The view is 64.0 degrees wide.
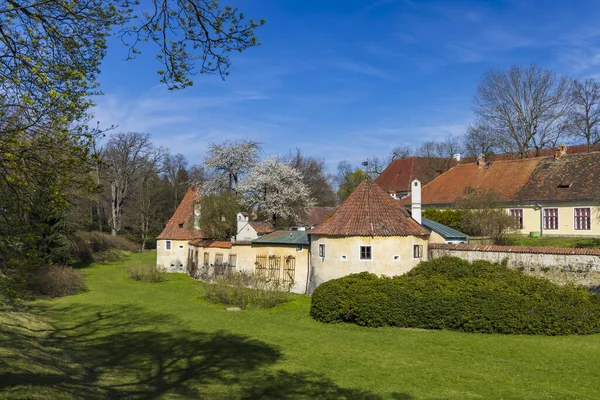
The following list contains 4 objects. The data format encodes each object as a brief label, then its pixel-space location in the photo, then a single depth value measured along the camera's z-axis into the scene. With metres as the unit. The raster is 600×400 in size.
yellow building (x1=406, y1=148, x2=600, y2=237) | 31.19
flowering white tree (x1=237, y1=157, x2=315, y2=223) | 38.34
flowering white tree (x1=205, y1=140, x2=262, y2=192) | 43.34
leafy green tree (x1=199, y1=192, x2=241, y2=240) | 34.59
